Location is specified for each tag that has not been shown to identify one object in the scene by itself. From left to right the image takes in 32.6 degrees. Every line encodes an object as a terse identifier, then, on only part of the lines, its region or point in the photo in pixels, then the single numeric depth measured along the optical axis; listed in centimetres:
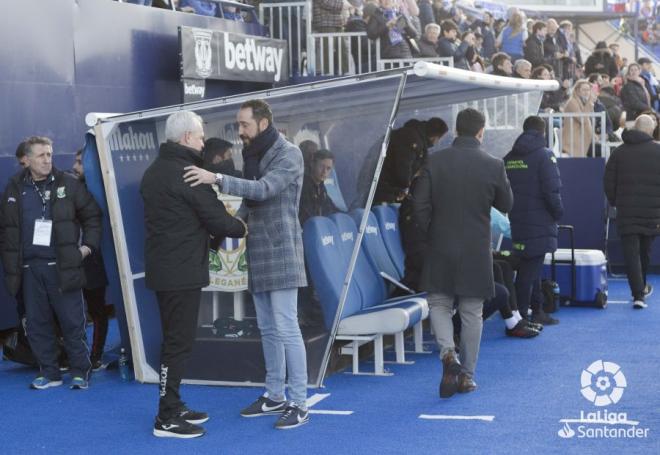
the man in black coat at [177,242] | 620
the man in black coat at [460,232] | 701
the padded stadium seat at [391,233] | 912
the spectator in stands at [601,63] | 2055
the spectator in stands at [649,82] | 1978
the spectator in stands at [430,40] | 1595
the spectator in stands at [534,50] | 1839
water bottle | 788
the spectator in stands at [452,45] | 1616
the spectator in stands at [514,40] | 1900
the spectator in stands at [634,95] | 1852
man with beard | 640
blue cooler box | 1098
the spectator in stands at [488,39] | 1930
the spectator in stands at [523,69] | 1416
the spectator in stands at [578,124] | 1385
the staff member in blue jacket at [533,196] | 930
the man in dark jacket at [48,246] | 759
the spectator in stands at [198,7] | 1344
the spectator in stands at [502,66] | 1470
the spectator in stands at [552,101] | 1599
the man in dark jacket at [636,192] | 1081
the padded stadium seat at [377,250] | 871
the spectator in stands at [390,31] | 1505
